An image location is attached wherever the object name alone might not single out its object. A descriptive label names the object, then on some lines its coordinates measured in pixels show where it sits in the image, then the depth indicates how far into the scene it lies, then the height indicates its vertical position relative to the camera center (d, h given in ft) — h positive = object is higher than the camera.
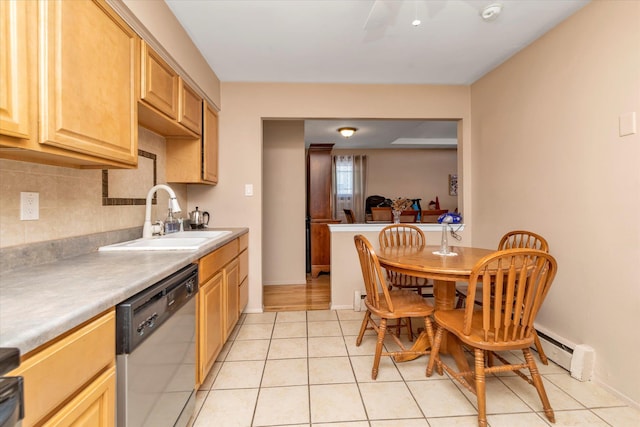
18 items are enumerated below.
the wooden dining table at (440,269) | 5.65 -1.10
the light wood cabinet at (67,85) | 2.95 +1.58
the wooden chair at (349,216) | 17.07 -0.14
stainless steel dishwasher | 3.10 -1.75
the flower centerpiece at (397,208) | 10.27 +0.20
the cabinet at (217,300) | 5.45 -1.91
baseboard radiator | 6.06 -3.12
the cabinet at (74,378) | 2.07 -1.32
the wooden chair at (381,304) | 6.21 -2.04
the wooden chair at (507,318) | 4.70 -1.75
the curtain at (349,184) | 22.68 +2.29
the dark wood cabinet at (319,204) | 15.35 +0.52
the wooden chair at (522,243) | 6.70 -0.79
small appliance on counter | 9.41 -0.17
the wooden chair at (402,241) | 8.74 -0.92
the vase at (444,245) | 7.18 -0.78
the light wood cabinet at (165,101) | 5.40 +2.46
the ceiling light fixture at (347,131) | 15.87 +4.49
